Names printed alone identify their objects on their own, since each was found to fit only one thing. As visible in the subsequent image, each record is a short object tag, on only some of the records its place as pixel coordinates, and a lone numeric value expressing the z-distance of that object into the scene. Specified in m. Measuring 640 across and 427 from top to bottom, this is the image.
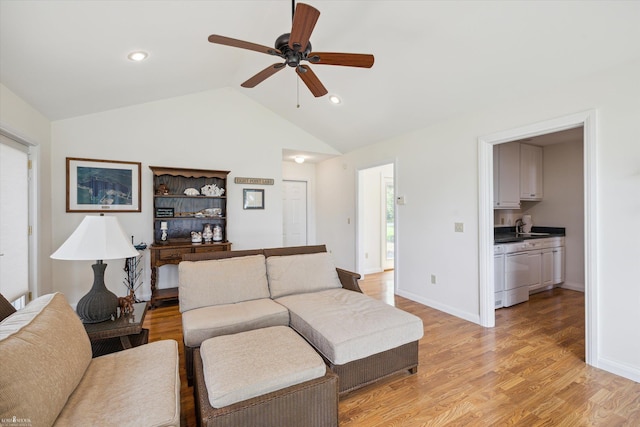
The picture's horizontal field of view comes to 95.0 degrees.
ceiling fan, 1.73
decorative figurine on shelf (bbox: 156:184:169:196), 4.07
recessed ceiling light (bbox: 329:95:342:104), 3.82
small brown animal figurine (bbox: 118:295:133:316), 2.03
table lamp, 1.78
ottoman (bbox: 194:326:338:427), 1.38
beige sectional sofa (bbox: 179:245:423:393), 1.96
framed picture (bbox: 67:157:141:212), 3.77
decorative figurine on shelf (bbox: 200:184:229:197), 4.42
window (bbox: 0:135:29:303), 2.62
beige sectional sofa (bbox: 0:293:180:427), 0.98
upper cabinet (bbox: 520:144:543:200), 4.63
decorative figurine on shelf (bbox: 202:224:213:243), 4.35
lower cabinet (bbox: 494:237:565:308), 3.76
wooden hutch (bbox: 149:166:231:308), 3.86
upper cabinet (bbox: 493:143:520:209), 4.24
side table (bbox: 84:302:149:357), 1.75
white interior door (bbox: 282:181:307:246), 6.27
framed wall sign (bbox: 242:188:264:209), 4.80
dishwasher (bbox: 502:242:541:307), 3.81
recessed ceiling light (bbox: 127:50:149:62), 2.64
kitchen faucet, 5.11
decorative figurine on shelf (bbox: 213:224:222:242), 4.41
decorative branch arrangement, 3.93
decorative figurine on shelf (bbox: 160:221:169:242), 4.18
